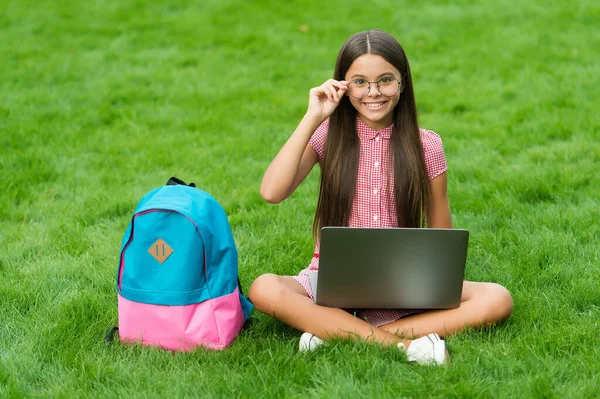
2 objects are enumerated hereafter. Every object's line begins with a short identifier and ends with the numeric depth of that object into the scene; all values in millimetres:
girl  5748
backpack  5600
